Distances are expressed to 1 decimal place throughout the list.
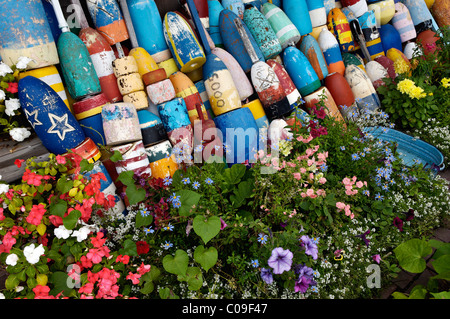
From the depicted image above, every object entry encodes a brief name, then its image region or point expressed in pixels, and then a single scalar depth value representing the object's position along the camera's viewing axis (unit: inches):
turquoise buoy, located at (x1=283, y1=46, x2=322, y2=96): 100.7
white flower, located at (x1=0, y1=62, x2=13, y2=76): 62.2
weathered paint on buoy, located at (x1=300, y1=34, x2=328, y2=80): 107.8
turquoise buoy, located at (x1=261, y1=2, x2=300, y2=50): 102.1
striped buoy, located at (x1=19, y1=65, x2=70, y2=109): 69.0
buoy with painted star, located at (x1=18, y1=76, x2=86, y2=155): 62.9
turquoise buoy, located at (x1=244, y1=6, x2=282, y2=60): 99.2
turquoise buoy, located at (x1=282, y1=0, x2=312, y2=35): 108.3
